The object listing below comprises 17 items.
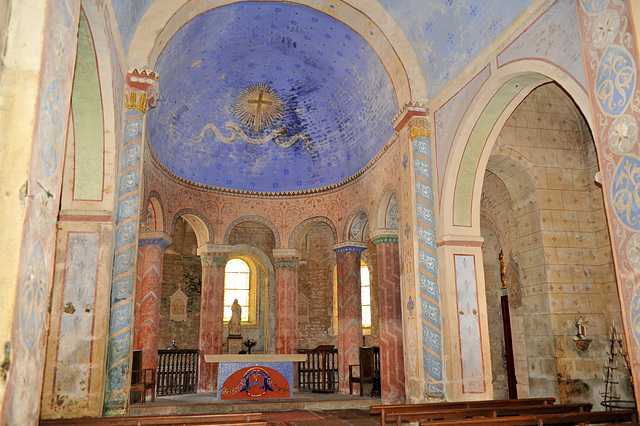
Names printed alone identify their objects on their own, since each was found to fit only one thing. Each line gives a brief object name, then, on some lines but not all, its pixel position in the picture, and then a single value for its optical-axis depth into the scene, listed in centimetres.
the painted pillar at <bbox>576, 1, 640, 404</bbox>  557
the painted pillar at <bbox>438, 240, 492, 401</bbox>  973
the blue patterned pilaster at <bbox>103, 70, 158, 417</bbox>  831
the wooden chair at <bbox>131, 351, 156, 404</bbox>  1124
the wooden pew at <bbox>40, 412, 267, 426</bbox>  550
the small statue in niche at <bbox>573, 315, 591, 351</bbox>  1148
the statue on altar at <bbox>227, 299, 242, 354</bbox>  1505
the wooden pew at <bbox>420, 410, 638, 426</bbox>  532
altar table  1206
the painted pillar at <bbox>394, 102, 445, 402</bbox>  1012
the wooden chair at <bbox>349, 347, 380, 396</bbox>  1379
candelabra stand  1107
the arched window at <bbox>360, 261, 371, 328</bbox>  1932
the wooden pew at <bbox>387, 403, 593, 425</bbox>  650
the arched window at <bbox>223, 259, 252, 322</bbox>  1944
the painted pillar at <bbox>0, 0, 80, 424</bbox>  389
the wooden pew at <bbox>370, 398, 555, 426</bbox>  687
